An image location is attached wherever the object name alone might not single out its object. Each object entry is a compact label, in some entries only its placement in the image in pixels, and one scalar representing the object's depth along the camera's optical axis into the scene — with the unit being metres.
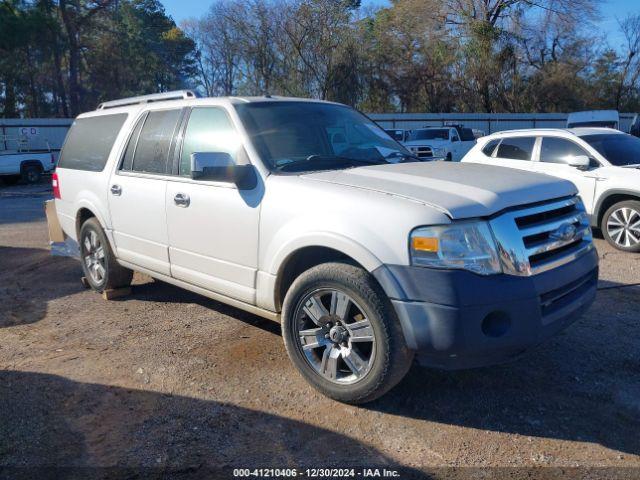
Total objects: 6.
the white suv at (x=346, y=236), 2.99
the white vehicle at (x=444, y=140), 19.17
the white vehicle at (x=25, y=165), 19.41
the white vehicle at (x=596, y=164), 7.57
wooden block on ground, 5.74
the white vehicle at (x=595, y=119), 20.06
